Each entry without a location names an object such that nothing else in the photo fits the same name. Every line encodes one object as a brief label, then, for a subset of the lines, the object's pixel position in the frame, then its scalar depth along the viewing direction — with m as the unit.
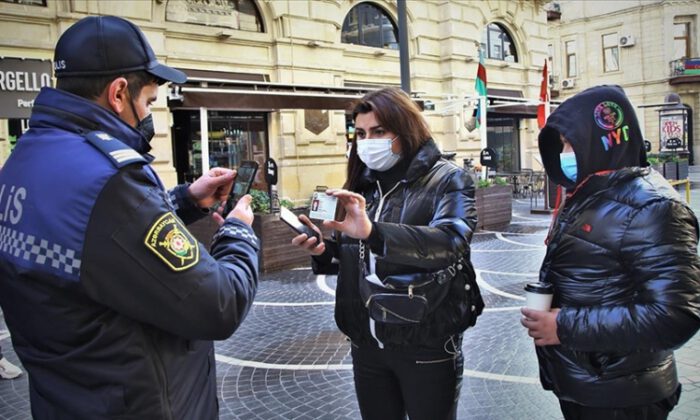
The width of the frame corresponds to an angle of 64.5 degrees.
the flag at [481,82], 14.95
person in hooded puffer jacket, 1.98
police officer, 1.49
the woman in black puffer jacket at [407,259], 2.43
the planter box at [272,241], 9.30
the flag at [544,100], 14.29
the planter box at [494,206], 13.04
